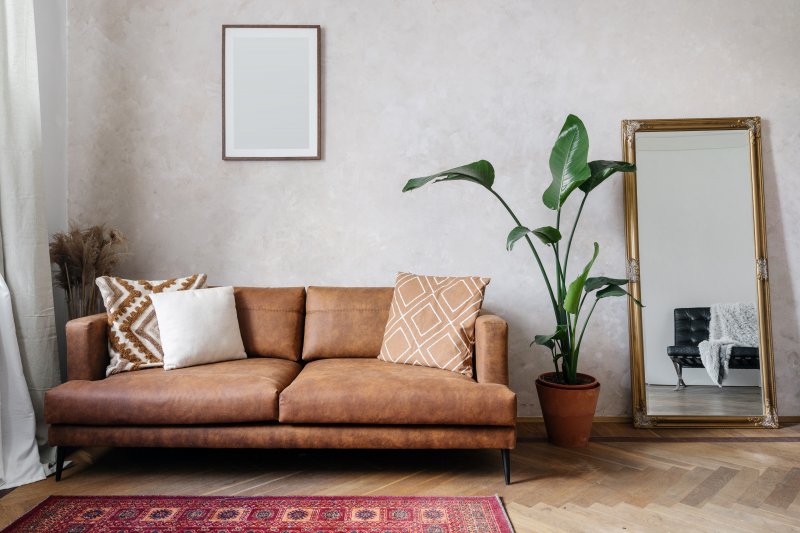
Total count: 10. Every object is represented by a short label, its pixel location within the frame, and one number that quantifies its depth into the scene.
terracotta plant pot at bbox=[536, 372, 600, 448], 2.44
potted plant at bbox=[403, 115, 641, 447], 2.38
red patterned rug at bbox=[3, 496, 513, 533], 1.70
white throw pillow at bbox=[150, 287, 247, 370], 2.31
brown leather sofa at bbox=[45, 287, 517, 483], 1.99
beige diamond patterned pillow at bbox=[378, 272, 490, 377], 2.34
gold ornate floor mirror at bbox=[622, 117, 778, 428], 2.84
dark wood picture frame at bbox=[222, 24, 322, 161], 2.94
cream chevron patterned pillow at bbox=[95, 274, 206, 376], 2.28
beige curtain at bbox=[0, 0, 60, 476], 2.26
